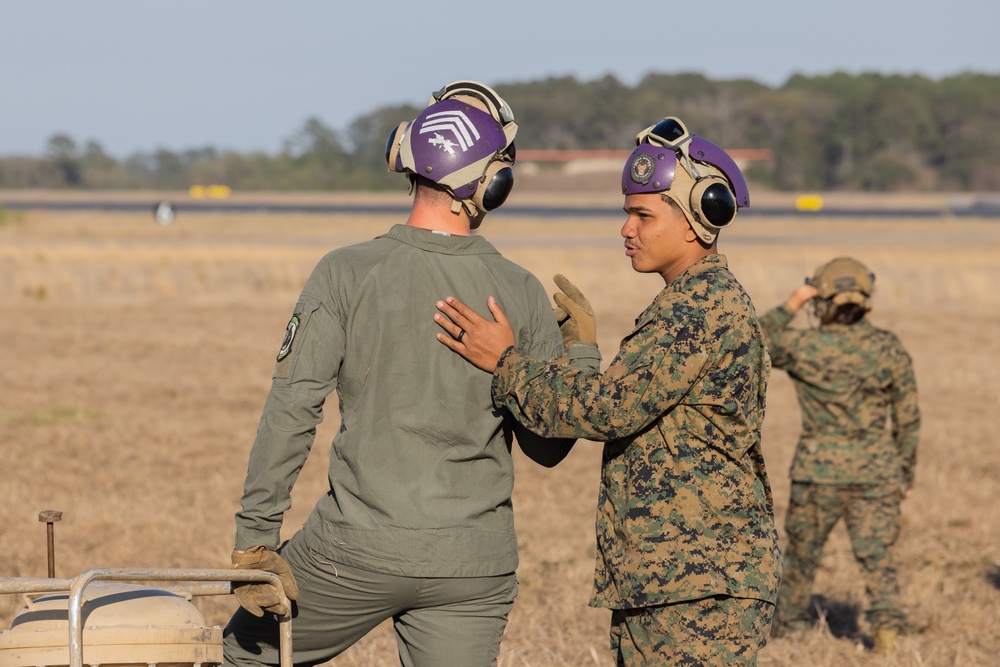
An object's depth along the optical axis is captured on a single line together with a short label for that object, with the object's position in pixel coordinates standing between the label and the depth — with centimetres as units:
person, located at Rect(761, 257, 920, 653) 1402
